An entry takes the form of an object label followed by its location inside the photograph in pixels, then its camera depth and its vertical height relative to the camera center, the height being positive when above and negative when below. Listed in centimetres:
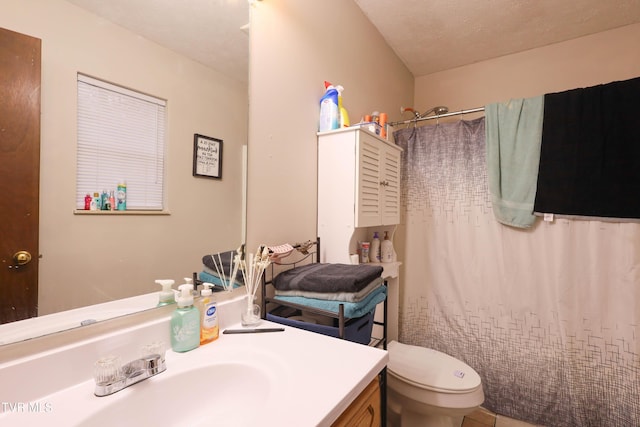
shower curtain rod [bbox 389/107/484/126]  181 +67
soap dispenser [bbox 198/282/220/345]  80 -30
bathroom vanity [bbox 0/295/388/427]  52 -36
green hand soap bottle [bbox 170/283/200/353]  74 -29
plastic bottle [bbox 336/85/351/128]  134 +47
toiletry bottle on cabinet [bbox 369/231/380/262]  167 -20
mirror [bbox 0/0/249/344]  62 +19
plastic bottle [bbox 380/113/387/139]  151 +48
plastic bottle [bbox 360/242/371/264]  159 -20
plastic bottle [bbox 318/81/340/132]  131 +47
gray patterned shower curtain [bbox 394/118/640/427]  149 -45
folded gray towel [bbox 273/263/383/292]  93 -22
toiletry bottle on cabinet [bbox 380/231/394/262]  170 -22
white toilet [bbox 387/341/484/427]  122 -76
